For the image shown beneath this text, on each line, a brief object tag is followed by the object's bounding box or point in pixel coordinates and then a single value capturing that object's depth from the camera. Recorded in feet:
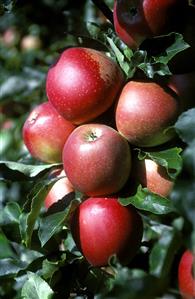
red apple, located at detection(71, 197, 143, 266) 2.67
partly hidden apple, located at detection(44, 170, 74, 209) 2.86
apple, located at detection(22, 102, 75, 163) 2.89
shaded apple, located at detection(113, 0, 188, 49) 2.70
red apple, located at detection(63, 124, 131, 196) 2.65
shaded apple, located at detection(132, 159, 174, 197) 2.70
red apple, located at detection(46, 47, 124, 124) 2.72
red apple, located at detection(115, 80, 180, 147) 2.68
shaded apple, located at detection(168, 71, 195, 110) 2.75
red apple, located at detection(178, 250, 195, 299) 2.30
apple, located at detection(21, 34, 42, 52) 6.60
